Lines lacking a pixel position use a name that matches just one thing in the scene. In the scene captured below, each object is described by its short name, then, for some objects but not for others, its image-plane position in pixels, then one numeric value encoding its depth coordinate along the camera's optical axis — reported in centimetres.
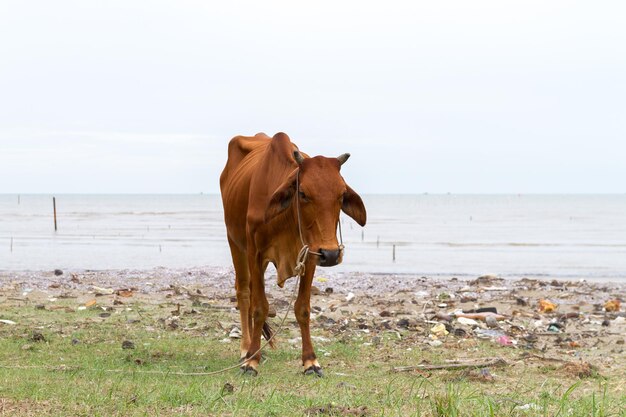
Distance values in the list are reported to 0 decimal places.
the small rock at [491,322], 1080
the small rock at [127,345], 854
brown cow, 646
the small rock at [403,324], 1041
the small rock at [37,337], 871
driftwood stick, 745
